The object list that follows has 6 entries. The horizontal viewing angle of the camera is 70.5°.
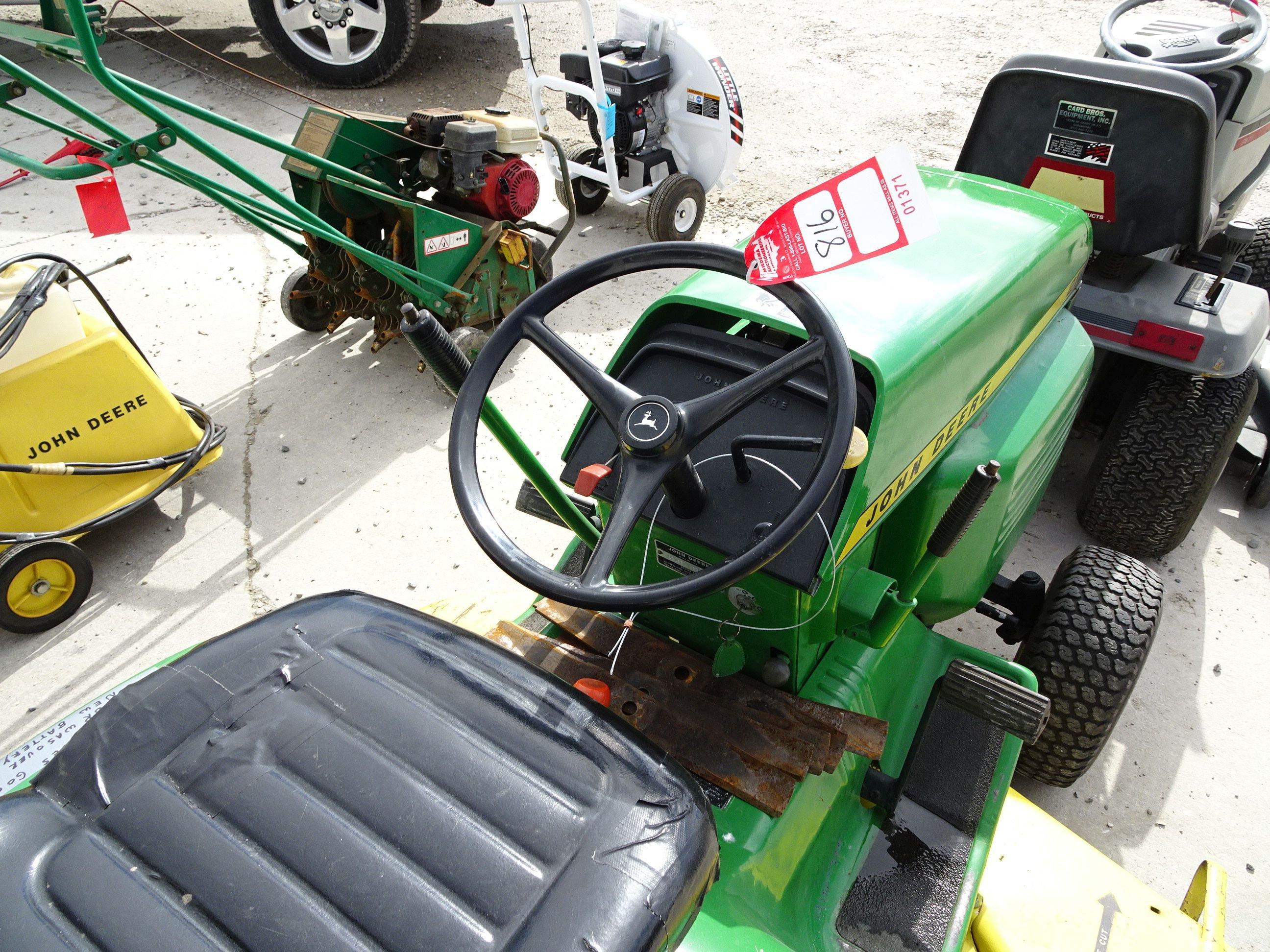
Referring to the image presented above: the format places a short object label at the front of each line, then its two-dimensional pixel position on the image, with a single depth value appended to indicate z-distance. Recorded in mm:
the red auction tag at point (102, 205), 2531
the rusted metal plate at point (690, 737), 1503
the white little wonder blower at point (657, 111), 4465
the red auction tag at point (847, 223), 1203
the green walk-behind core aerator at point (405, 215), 3359
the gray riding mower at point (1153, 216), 2576
